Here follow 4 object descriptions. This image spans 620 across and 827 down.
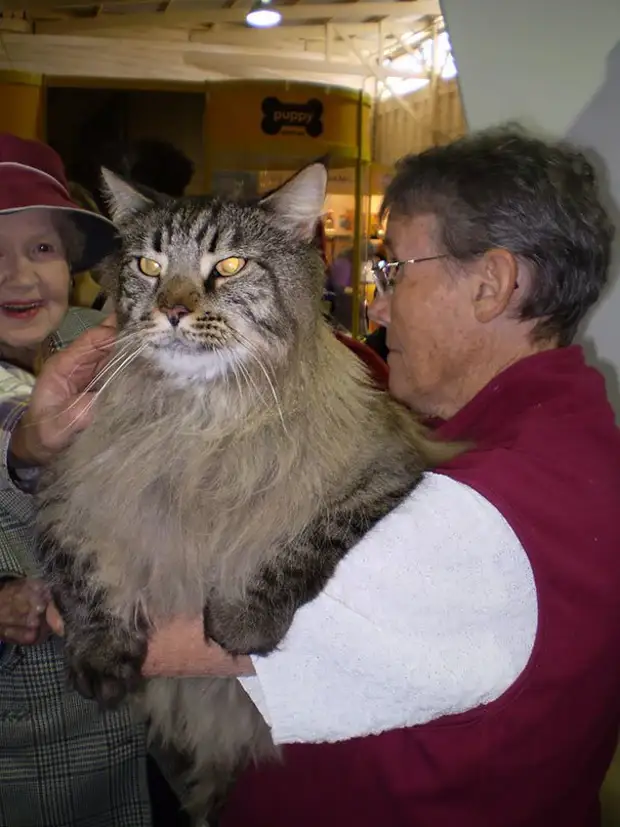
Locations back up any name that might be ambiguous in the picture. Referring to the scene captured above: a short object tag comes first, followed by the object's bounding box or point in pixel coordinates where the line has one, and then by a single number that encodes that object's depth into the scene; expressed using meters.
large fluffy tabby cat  1.04
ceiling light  4.84
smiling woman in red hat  1.29
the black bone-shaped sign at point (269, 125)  4.57
